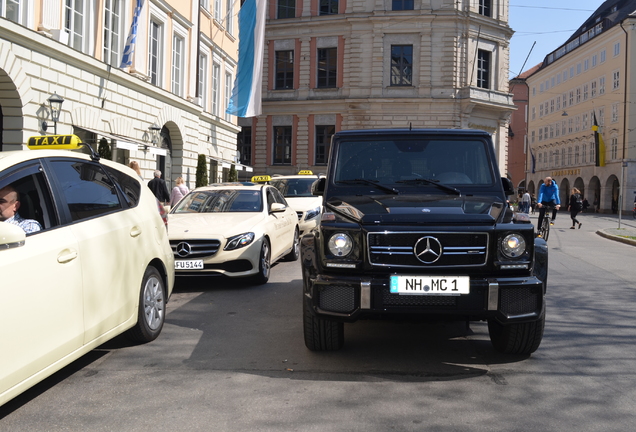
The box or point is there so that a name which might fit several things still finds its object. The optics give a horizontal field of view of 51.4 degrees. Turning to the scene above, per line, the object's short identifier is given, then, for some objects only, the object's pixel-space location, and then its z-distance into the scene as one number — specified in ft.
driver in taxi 13.71
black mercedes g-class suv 15.02
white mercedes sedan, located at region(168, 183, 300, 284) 28.17
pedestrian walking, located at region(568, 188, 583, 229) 86.79
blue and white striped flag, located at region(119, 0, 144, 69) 65.10
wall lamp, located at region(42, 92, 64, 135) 52.31
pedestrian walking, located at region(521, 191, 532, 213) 101.37
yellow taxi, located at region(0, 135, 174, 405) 11.93
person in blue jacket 61.16
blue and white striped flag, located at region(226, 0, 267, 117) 90.38
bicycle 56.33
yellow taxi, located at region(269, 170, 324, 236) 50.26
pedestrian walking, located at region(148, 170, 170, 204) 53.62
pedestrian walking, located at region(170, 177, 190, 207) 59.26
